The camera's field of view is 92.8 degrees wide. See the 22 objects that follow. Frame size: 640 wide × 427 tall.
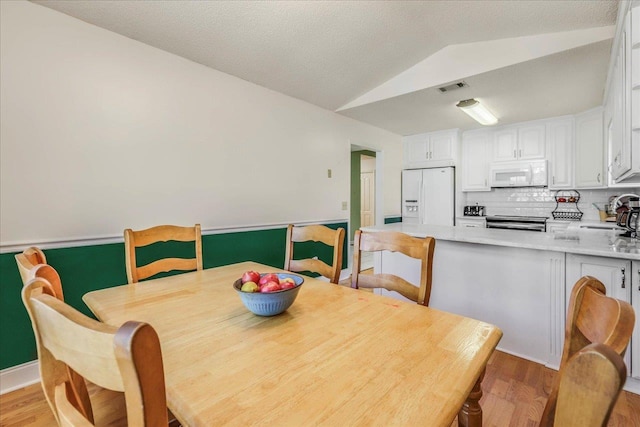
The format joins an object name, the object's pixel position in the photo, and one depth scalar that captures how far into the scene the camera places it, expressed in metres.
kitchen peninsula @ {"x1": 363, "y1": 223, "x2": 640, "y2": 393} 1.76
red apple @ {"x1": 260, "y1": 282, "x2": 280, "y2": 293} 1.01
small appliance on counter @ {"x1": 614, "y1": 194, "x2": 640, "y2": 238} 2.31
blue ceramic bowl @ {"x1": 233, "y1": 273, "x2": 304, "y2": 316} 0.98
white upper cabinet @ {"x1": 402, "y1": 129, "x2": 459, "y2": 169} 4.90
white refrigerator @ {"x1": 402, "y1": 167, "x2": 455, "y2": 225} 4.92
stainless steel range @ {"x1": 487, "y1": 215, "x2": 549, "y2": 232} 4.31
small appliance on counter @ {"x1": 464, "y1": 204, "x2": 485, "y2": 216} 4.97
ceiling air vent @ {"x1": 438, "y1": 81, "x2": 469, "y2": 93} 3.02
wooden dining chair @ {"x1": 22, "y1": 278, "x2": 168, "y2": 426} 0.36
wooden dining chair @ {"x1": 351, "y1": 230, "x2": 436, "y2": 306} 1.27
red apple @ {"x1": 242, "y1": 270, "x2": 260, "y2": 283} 1.09
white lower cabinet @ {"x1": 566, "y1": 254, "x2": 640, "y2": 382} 1.72
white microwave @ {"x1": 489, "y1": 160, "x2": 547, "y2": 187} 4.34
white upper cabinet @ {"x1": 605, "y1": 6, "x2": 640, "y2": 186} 1.65
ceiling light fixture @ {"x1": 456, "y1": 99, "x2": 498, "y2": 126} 3.46
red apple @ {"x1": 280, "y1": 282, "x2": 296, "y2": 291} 1.03
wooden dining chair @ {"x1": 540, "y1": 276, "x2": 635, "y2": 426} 0.47
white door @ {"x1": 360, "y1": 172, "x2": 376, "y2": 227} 7.29
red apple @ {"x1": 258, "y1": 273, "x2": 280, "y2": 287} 1.06
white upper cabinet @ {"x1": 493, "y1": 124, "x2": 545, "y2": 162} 4.35
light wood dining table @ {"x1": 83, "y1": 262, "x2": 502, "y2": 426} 0.59
